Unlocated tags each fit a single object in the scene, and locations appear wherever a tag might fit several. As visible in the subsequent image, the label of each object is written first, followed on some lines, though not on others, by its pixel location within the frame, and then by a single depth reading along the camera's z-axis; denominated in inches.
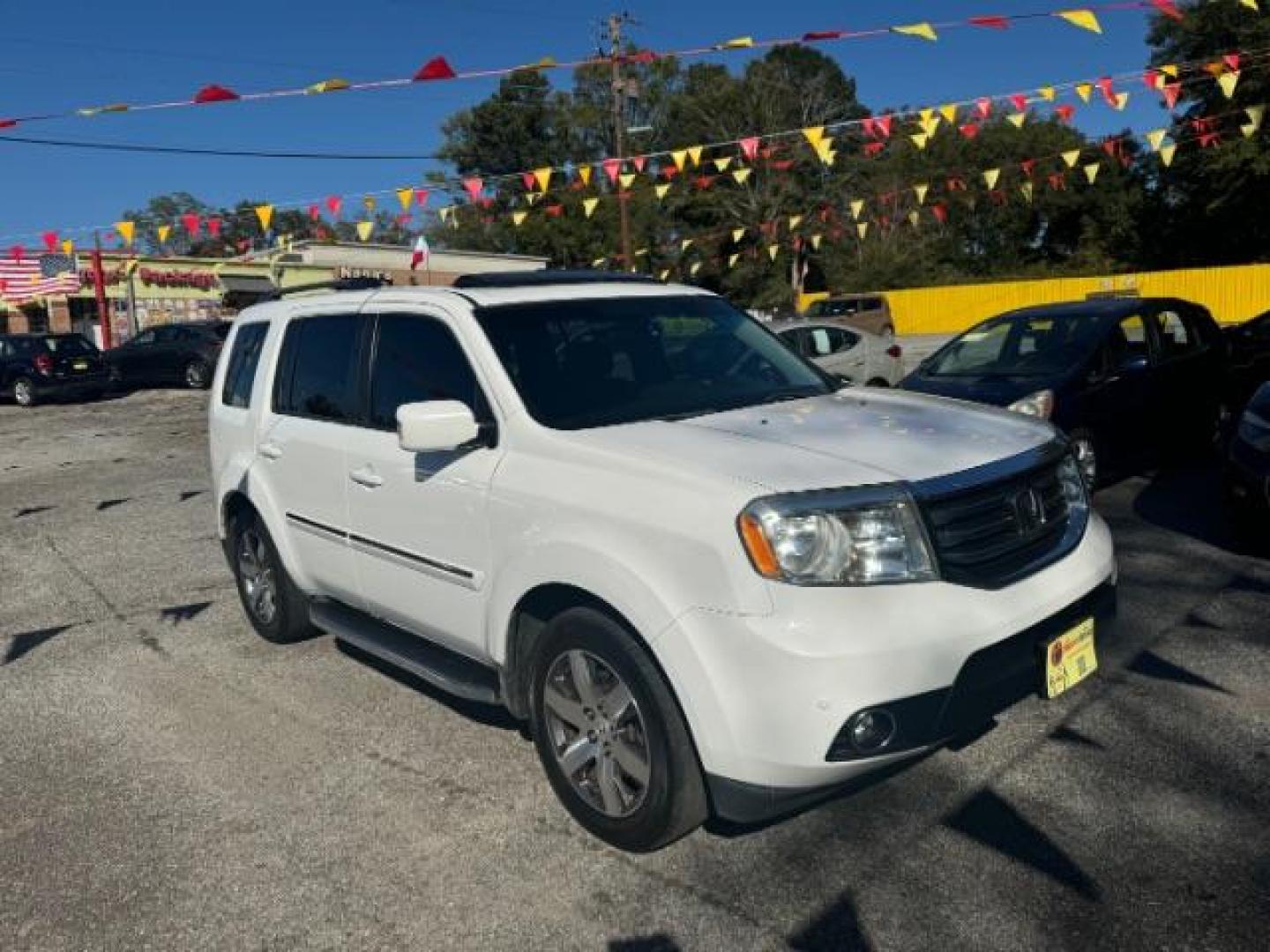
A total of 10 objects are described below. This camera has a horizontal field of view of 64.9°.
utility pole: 1053.2
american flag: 1425.9
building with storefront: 1453.0
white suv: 105.3
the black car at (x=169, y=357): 916.6
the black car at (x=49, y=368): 845.8
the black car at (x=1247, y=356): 398.9
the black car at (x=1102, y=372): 286.0
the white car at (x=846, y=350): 525.7
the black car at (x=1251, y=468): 215.8
